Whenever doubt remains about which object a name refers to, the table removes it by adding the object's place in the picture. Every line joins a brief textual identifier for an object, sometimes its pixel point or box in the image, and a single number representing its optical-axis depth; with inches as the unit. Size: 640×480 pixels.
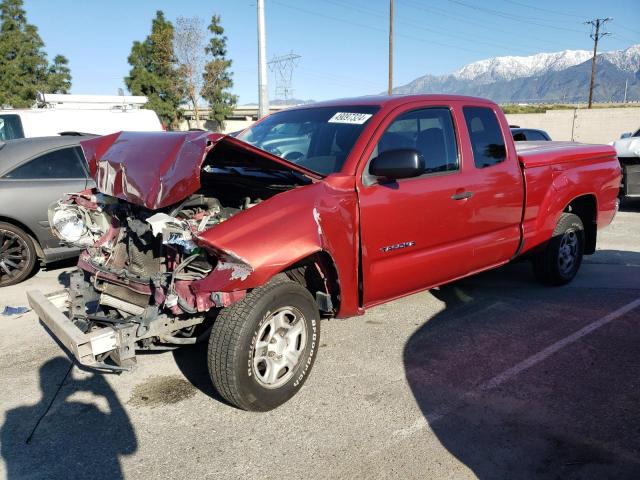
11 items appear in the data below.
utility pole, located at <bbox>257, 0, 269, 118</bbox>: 642.2
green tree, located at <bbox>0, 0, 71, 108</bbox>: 1258.6
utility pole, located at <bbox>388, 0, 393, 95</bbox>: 1198.9
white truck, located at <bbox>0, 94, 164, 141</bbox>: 357.7
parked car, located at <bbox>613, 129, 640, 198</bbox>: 414.9
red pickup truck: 121.9
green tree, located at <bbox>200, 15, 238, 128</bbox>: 1549.0
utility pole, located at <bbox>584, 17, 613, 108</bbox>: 2527.3
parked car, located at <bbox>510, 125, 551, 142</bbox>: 509.8
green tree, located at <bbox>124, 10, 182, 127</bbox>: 1461.6
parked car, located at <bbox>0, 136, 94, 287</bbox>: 236.5
